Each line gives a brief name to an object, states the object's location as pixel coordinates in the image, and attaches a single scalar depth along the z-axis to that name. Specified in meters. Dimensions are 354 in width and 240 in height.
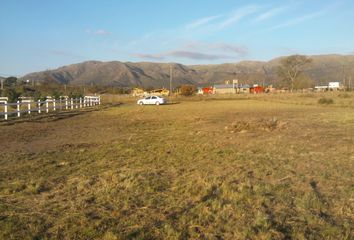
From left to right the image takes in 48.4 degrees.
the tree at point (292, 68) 132.75
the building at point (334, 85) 153.23
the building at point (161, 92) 115.19
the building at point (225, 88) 161.99
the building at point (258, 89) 144.76
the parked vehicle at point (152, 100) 59.78
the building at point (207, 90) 140.35
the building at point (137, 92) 109.04
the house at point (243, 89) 164.05
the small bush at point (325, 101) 50.66
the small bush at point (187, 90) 100.81
